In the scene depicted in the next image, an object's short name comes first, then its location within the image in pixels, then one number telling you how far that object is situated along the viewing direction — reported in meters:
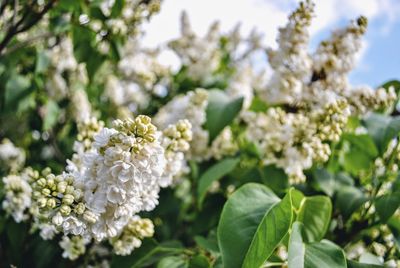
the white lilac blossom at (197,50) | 1.07
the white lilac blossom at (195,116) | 0.75
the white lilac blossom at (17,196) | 0.59
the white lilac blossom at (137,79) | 1.14
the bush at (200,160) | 0.45
